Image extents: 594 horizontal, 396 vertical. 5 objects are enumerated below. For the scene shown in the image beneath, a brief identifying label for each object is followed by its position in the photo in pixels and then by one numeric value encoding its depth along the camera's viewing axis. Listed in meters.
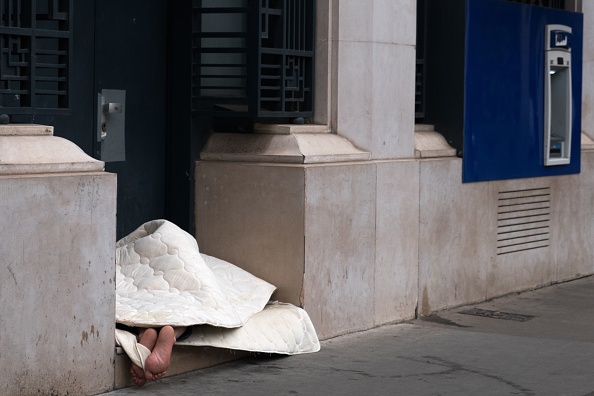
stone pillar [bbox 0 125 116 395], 8.03
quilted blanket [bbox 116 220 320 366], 9.16
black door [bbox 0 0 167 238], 8.58
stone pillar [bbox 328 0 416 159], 11.43
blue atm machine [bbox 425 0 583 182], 13.24
